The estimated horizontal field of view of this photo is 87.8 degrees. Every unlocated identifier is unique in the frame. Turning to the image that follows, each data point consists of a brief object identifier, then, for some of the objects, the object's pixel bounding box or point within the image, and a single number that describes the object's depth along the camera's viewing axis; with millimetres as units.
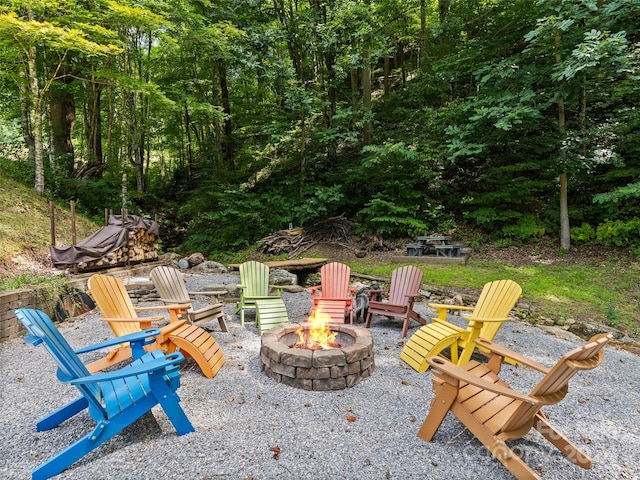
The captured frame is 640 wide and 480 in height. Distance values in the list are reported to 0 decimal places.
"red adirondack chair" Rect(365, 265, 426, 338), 4105
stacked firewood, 5914
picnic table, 7309
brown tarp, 5477
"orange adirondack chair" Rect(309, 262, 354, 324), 4879
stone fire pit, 2658
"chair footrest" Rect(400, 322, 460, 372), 3055
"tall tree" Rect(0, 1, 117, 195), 6246
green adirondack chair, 4801
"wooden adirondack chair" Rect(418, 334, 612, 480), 1584
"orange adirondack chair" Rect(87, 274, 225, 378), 2869
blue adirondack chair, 1702
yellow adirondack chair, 3045
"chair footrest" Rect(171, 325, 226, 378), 2869
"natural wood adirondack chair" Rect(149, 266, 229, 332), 3730
